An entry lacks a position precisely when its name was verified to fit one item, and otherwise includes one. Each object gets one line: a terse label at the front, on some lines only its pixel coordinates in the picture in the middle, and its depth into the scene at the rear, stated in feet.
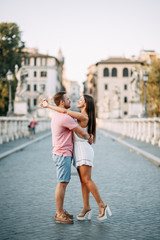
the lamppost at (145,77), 99.51
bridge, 17.62
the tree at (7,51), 184.96
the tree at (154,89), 193.16
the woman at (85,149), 19.06
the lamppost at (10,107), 96.43
